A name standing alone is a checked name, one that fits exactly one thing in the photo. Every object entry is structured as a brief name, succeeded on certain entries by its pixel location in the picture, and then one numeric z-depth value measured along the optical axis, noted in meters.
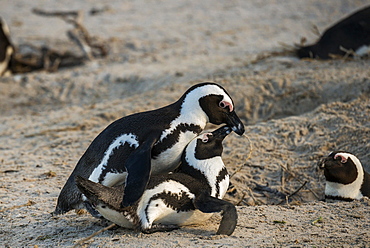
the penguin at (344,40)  13.90
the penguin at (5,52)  16.47
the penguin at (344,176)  8.30
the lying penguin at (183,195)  5.96
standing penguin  6.43
